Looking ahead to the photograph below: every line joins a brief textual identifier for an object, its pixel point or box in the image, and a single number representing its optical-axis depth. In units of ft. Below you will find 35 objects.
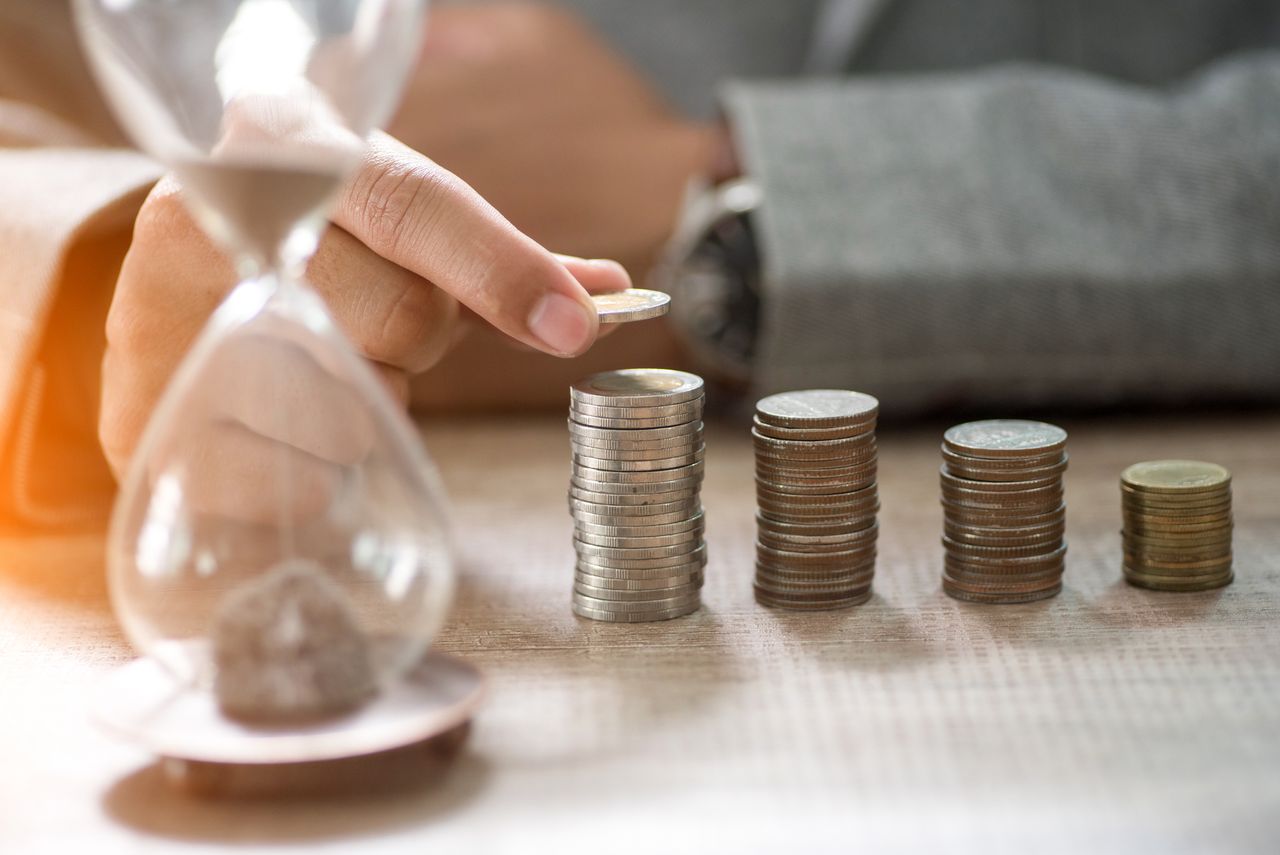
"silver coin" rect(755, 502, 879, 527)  2.00
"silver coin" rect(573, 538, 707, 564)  1.99
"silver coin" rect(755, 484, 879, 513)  2.00
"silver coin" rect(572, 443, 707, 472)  1.97
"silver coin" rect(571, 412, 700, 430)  1.96
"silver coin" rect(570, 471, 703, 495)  1.97
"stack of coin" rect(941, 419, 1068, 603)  2.00
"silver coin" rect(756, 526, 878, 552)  2.01
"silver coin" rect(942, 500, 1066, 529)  2.01
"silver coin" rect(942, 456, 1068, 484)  2.00
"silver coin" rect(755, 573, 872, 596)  2.01
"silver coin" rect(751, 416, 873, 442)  1.99
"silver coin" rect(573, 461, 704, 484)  1.97
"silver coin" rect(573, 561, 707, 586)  1.99
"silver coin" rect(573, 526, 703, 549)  1.99
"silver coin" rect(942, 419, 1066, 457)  2.00
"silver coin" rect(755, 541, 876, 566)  2.01
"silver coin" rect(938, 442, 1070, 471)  2.00
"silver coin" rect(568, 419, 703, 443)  1.97
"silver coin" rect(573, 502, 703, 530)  1.98
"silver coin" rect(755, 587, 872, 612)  2.02
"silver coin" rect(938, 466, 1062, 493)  2.01
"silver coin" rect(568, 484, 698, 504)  1.97
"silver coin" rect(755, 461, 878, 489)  2.00
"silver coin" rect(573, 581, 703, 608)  2.00
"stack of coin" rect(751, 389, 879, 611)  1.99
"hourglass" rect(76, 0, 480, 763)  1.72
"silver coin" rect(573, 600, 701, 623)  2.00
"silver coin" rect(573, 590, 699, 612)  2.00
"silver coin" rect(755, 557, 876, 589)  2.01
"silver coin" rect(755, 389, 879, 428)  1.99
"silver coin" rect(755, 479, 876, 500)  2.00
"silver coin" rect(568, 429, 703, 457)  1.97
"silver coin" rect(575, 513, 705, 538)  1.98
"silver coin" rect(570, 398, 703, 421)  1.96
